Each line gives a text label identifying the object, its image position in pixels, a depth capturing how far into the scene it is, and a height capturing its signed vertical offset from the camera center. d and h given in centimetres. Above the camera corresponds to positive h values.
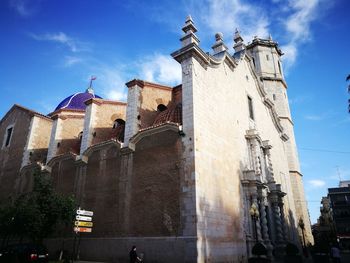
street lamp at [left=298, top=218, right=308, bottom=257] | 2341 +113
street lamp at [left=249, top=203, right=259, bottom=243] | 1304 +121
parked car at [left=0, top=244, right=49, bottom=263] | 1215 -59
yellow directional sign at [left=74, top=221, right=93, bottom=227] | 1096 +61
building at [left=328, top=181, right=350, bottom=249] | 4868 +503
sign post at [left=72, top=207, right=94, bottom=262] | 1098 +69
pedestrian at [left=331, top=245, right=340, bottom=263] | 1321 -69
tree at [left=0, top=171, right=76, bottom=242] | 1309 +121
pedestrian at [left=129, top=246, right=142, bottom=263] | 1091 -64
